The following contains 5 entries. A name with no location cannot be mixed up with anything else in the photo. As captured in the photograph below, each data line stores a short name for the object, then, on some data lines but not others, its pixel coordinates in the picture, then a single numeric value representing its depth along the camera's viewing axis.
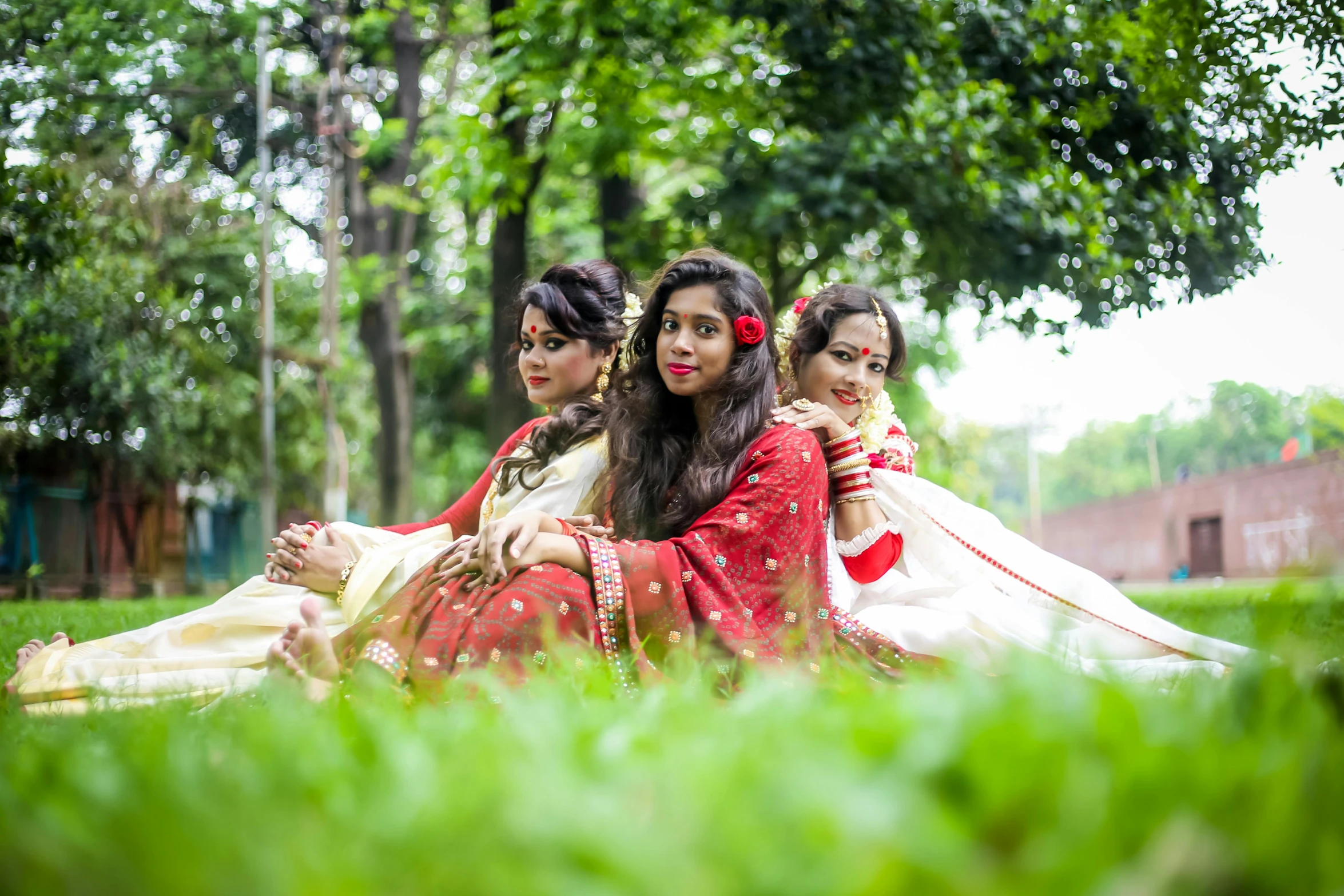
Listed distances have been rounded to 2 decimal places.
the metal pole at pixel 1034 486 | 41.03
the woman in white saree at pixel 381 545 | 2.94
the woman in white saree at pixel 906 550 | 3.25
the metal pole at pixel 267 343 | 9.80
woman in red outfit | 2.60
